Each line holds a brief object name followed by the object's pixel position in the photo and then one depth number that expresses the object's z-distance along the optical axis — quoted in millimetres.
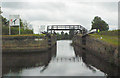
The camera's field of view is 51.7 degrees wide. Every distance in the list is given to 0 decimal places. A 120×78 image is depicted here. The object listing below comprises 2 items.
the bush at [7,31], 45528
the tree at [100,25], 71631
